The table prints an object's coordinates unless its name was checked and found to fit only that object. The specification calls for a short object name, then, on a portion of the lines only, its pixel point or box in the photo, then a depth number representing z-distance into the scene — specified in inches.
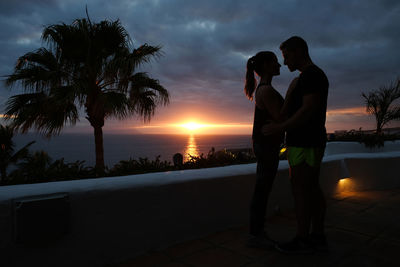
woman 82.3
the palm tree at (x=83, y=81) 264.2
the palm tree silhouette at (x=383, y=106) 384.2
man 71.0
